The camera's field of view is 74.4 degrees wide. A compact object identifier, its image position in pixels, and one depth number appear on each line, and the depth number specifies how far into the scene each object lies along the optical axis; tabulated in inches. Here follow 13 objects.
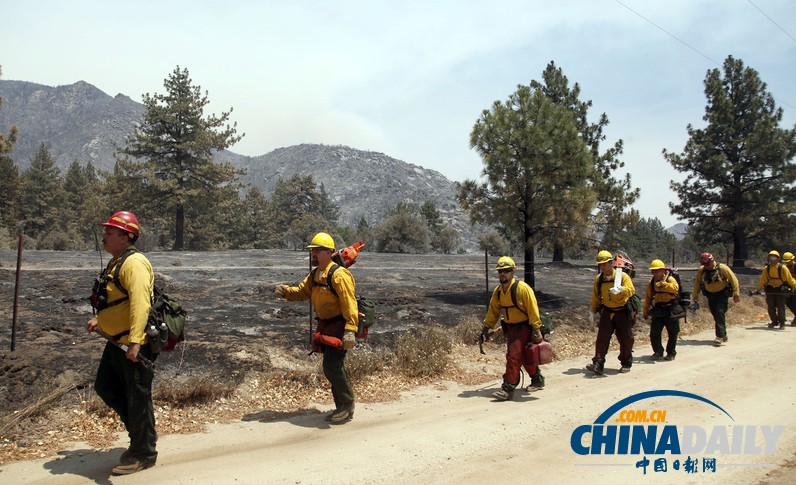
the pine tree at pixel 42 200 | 2480.3
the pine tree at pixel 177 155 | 1425.9
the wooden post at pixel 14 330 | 255.8
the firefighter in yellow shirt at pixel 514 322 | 273.6
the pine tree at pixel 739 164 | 1252.5
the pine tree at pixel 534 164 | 568.1
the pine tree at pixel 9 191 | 2034.9
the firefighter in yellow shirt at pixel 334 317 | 218.7
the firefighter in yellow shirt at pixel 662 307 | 386.6
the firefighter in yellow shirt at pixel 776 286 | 535.2
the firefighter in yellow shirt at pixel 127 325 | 166.9
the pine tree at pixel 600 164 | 826.8
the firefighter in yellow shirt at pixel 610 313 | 336.5
